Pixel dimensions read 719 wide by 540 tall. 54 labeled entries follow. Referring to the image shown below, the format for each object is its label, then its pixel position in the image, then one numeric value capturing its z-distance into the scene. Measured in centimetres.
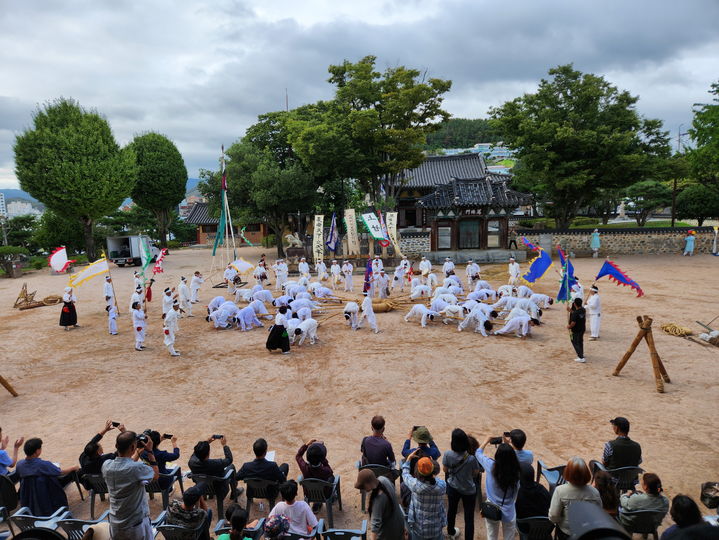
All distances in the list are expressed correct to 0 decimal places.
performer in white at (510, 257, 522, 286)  1859
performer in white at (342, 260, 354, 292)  1934
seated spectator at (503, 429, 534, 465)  464
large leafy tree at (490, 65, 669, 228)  2627
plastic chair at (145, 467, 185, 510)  529
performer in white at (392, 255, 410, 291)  1903
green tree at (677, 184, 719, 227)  3277
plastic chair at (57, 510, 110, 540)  430
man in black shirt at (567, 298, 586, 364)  990
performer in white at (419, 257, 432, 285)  1976
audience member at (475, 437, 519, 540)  429
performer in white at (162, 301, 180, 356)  1139
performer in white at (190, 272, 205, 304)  1725
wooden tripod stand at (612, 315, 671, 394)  852
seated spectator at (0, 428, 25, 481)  523
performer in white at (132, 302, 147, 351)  1167
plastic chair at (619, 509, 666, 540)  430
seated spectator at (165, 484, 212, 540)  408
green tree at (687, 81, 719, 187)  2008
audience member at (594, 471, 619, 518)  392
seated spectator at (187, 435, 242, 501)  508
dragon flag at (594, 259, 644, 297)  1102
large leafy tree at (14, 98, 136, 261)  2734
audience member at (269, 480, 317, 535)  416
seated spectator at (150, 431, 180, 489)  541
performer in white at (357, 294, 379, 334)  1301
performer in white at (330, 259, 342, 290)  2014
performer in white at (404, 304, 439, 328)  1360
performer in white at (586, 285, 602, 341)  1149
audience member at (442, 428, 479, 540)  461
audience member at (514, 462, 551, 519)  438
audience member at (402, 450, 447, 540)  409
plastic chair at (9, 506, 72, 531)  432
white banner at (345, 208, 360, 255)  2519
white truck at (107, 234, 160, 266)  3069
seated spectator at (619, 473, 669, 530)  427
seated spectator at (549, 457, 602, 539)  379
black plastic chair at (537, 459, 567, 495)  512
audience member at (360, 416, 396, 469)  521
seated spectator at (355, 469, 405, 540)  374
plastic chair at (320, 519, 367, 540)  414
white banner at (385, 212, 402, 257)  2538
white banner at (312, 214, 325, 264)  2458
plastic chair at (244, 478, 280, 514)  501
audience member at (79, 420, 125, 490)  520
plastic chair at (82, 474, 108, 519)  516
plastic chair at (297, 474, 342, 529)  492
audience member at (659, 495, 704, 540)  313
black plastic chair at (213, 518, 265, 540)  403
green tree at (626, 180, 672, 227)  3494
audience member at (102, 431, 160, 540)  401
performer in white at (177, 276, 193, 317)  1561
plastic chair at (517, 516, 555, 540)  419
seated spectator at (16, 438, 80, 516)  498
